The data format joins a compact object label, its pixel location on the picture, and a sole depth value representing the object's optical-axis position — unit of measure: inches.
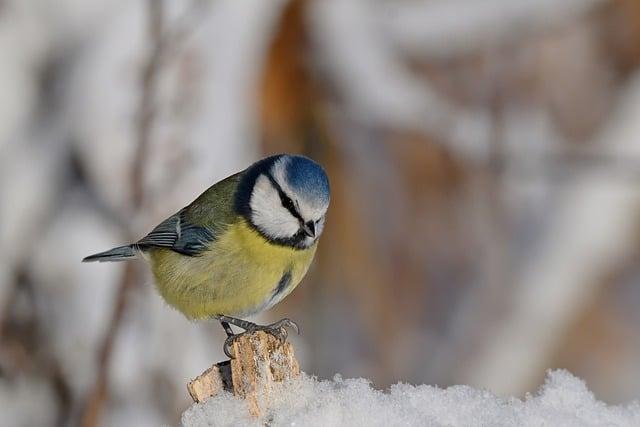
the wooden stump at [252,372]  119.5
